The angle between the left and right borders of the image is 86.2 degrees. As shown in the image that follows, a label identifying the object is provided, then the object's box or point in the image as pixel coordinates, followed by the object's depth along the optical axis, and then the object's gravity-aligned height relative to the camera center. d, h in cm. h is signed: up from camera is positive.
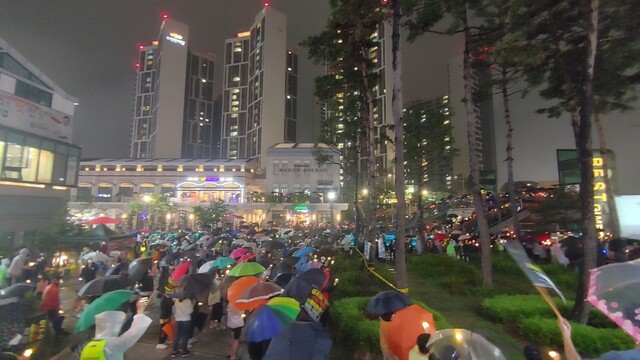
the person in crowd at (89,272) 1148 -221
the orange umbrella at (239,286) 683 -159
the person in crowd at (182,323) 712 -241
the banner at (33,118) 2131 +595
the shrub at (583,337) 599 -226
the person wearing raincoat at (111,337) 429 -173
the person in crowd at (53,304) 810 -233
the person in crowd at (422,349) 399 -161
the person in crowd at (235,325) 707 -244
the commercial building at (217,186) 6041 +445
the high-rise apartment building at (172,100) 11150 +3903
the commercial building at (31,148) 2133 +391
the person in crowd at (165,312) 771 -237
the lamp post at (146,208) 5435 -17
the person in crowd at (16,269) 1188 -222
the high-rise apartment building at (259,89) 10144 +3880
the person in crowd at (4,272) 1129 -228
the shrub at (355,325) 635 -231
